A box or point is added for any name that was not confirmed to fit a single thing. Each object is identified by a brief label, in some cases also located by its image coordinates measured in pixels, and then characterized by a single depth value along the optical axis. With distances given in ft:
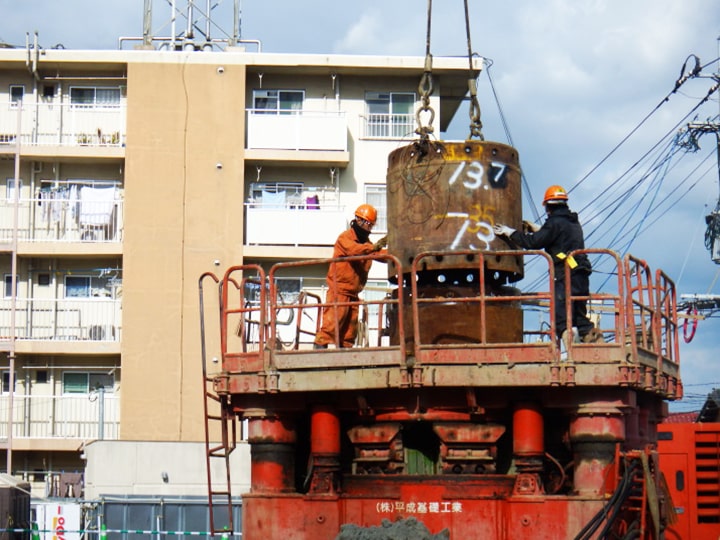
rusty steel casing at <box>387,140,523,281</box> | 50.65
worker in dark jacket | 49.39
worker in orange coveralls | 52.03
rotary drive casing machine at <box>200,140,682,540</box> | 43.78
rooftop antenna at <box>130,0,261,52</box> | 146.72
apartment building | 138.41
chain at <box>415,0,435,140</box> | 51.24
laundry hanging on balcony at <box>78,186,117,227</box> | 142.72
